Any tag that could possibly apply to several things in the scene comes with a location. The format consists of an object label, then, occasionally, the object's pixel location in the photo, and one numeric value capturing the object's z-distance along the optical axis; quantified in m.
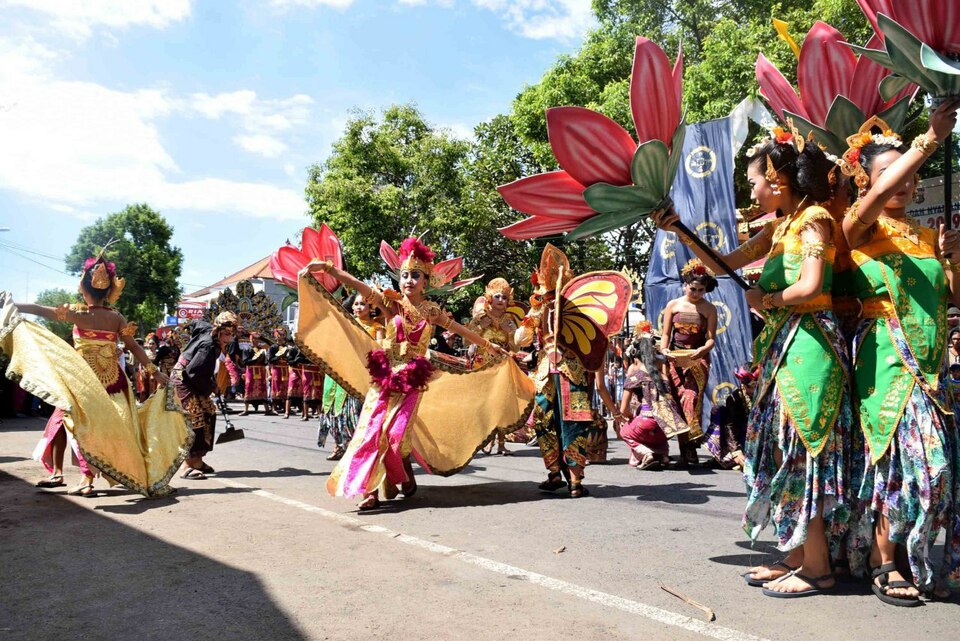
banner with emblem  10.28
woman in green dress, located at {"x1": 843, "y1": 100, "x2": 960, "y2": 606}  3.23
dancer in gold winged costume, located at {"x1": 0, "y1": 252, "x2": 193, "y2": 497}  6.11
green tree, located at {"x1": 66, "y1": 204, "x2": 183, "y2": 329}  51.81
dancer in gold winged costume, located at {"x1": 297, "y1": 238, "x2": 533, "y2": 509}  5.69
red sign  37.06
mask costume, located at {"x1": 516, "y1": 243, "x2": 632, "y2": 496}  6.32
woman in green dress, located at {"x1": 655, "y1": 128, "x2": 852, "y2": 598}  3.42
